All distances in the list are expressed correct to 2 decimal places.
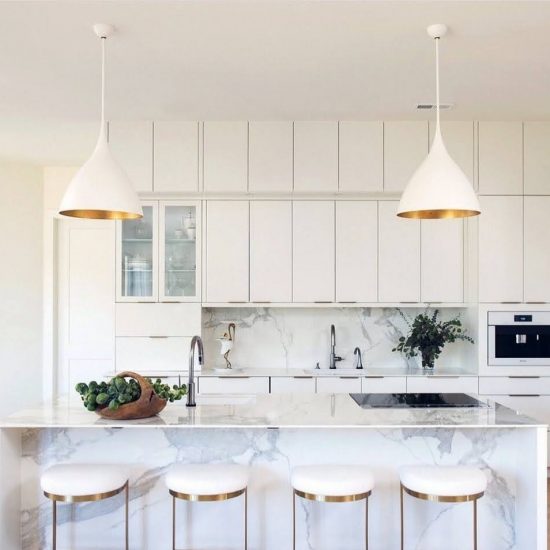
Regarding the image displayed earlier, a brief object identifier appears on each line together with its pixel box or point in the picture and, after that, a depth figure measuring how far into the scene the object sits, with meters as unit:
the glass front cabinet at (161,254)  4.47
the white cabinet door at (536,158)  4.37
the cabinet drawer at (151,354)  4.45
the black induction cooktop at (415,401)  2.93
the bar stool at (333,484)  2.41
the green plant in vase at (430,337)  4.50
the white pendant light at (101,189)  2.49
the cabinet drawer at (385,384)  4.34
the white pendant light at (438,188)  2.46
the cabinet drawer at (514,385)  4.29
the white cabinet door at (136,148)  4.37
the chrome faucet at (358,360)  4.70
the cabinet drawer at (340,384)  4.33
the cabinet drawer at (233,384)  4.32
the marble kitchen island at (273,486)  2.80
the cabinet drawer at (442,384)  4.33
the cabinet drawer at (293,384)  4.35
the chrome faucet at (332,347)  4.72
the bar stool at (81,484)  2.41
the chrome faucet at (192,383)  2.81
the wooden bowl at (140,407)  2.53
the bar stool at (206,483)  2.41
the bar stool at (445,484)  2.40
